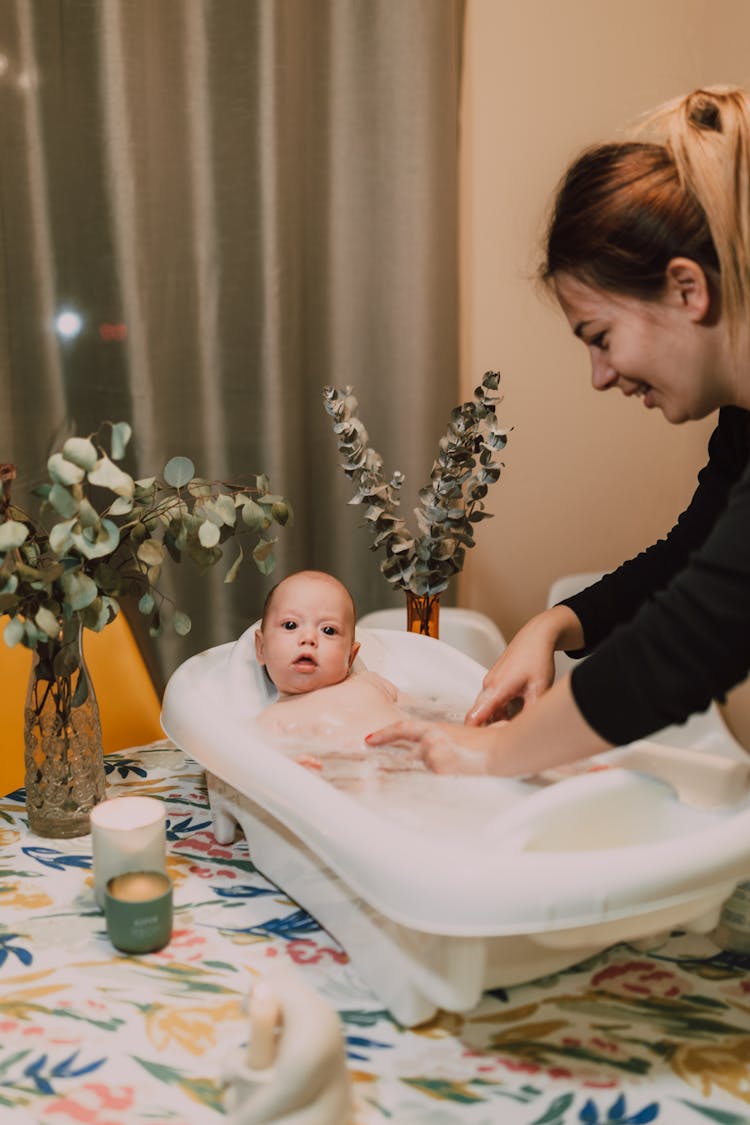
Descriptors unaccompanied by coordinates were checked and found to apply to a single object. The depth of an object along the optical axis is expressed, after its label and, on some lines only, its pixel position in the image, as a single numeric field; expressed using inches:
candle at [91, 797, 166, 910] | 40.8
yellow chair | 63.3
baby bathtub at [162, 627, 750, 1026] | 31.1
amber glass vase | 61.9
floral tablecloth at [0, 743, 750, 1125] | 31.3
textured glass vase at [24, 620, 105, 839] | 47.9
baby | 51.4
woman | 33.9
